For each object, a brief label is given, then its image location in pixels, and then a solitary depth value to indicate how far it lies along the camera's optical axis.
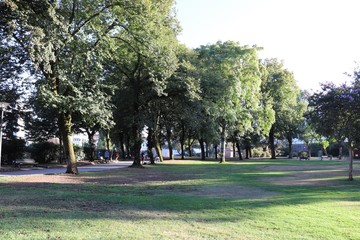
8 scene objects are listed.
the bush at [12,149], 32.46
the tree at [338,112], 18.83
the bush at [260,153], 79.36
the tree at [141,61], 22.72
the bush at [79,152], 42.41
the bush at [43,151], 36.81
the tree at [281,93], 55.40
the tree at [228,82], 30.66
